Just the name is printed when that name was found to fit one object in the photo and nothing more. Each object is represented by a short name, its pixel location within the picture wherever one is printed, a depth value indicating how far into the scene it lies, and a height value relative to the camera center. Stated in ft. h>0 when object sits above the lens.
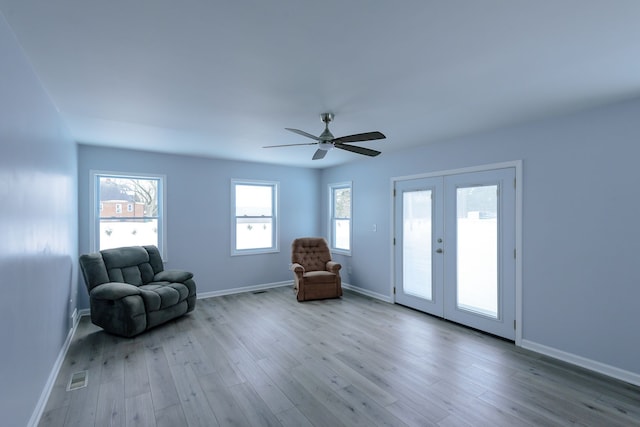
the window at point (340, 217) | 20.51 -0.26
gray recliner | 11.99 -3.29
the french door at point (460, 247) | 12.00 -1.56
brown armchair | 17.30 -3.43
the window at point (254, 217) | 19.20 -0.24
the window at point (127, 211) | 15.26 +0.14
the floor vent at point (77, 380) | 8.71 -4.91
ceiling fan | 9.39 +2.35
